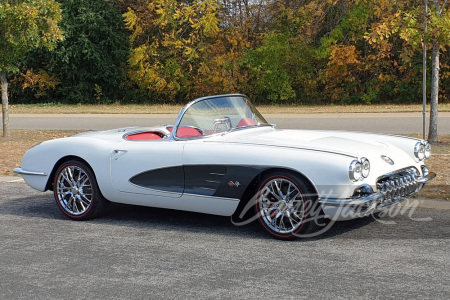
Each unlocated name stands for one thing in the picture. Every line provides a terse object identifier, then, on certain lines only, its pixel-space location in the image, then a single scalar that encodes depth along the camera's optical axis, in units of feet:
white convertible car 20.22
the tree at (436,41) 43.98
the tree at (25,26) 49.90
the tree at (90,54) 112.78
